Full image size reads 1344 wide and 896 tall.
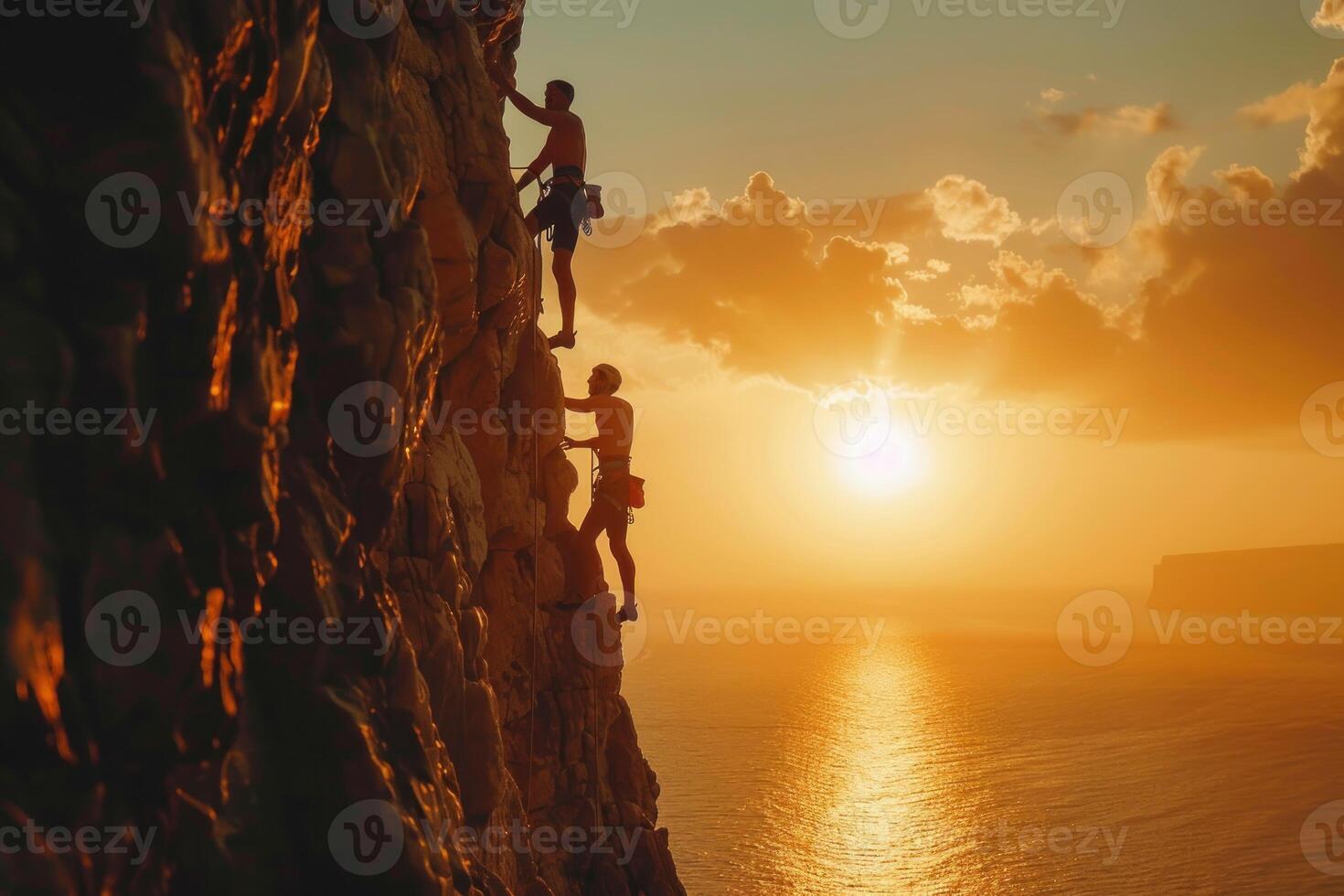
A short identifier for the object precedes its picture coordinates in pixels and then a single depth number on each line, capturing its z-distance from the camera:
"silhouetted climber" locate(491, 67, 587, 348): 14.94
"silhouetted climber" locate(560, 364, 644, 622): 17.97
